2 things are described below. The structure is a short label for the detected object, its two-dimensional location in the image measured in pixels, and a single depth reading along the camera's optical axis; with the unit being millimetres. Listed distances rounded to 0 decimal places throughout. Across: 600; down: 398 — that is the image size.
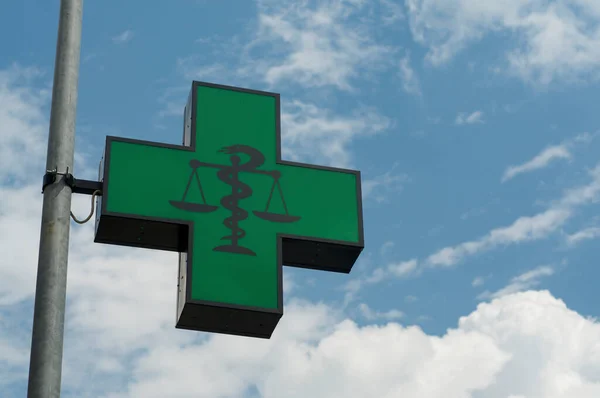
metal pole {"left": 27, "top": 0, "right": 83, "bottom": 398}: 6906
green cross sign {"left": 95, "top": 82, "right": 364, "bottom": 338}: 8859
